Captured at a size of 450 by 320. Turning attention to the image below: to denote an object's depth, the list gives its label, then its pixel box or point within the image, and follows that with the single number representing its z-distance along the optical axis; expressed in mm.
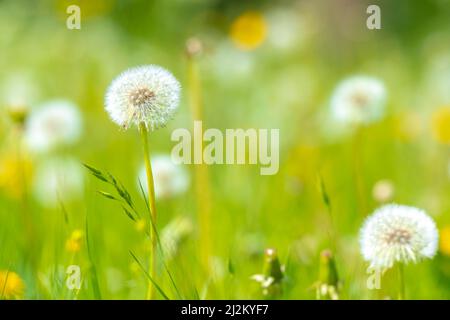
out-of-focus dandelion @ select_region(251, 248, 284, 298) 989
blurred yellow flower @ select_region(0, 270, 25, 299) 1011
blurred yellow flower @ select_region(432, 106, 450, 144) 1560
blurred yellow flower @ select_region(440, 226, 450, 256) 1178
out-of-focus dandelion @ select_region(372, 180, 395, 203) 1095
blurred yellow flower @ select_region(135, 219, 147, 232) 969
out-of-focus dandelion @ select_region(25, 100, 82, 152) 1289
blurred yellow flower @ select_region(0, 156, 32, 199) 1347
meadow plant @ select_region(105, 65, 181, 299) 913
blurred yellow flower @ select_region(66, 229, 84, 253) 1004
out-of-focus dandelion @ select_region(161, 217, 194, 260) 1066
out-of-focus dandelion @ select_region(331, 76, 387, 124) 1191
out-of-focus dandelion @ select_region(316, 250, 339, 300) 986
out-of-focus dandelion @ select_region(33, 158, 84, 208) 1330
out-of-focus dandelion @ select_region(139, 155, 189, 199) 1204
